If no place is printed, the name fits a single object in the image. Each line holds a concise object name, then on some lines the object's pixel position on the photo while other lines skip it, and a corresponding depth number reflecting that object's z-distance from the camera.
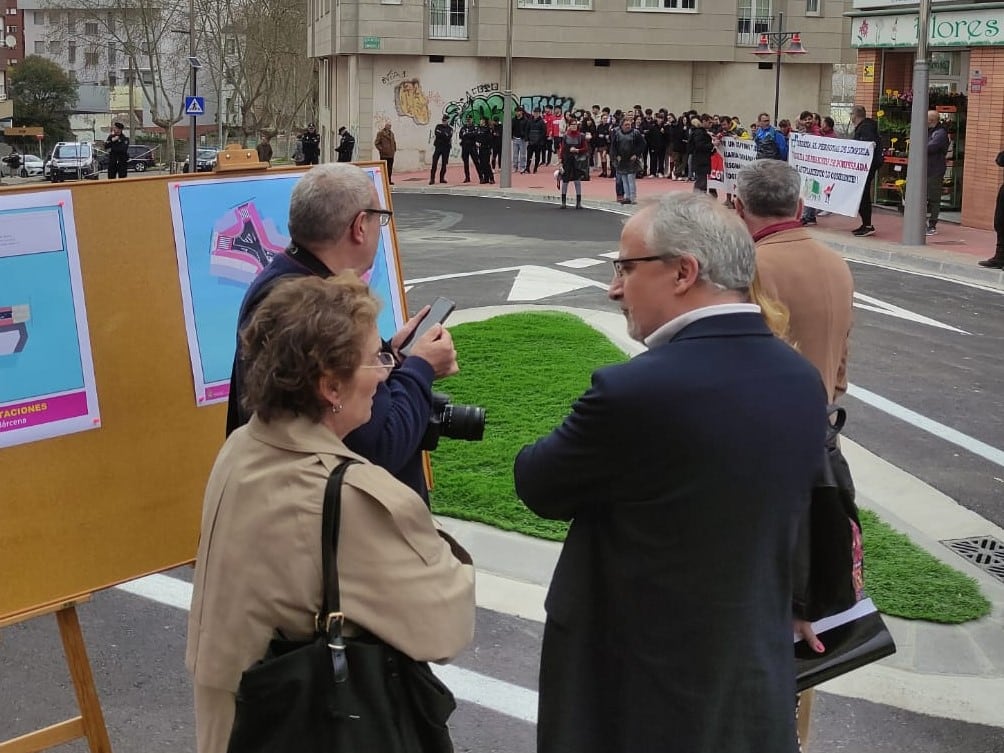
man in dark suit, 2.48
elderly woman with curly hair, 2.41
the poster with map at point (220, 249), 4.41
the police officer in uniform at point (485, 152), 33.00
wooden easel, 3.89
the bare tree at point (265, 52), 65.19
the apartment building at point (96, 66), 86.56
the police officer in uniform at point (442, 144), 32.78
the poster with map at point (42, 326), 3.87
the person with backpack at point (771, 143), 20.94
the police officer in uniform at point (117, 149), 34.69
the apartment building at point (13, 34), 113.56
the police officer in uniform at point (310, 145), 39.00
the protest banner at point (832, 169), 19.03
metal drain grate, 6.07
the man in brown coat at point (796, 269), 4.29
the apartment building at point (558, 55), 42.81
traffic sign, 36.91
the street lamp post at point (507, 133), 30.23
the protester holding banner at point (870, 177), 19.66
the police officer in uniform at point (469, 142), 33.31
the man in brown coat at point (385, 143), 31.64
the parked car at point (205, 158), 49.71
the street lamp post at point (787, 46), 36.23
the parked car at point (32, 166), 68.32
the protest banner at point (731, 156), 22.03
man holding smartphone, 3.28
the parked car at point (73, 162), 51.53
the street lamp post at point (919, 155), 17.27
